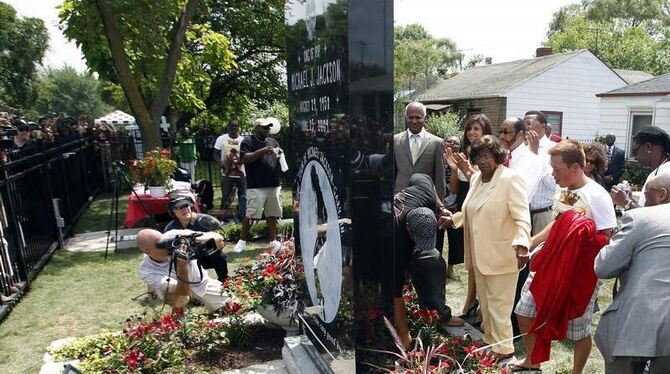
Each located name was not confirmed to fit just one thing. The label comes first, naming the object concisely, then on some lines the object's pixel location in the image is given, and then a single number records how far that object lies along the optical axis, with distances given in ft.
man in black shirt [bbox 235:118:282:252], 23.31
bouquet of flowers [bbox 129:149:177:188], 24.36
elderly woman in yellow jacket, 10.93
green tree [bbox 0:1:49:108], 103.81
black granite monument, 7.42
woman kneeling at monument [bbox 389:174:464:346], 9.96
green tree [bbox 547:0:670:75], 124.88
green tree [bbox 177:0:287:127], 63.62
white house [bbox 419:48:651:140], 71.31
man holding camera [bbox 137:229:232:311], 12.59
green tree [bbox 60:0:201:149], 29.56
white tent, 90.53
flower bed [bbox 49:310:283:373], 10.72
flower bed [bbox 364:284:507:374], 7.38
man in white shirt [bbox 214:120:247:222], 30.12
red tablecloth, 24.27
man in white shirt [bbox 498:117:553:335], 14.43
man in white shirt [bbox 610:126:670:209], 13.82
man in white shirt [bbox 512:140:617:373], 10.21
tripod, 23.33
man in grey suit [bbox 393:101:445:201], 16.49
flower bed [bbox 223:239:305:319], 12.32
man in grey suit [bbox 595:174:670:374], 7.56
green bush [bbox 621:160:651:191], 42.93
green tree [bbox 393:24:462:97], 177.73
